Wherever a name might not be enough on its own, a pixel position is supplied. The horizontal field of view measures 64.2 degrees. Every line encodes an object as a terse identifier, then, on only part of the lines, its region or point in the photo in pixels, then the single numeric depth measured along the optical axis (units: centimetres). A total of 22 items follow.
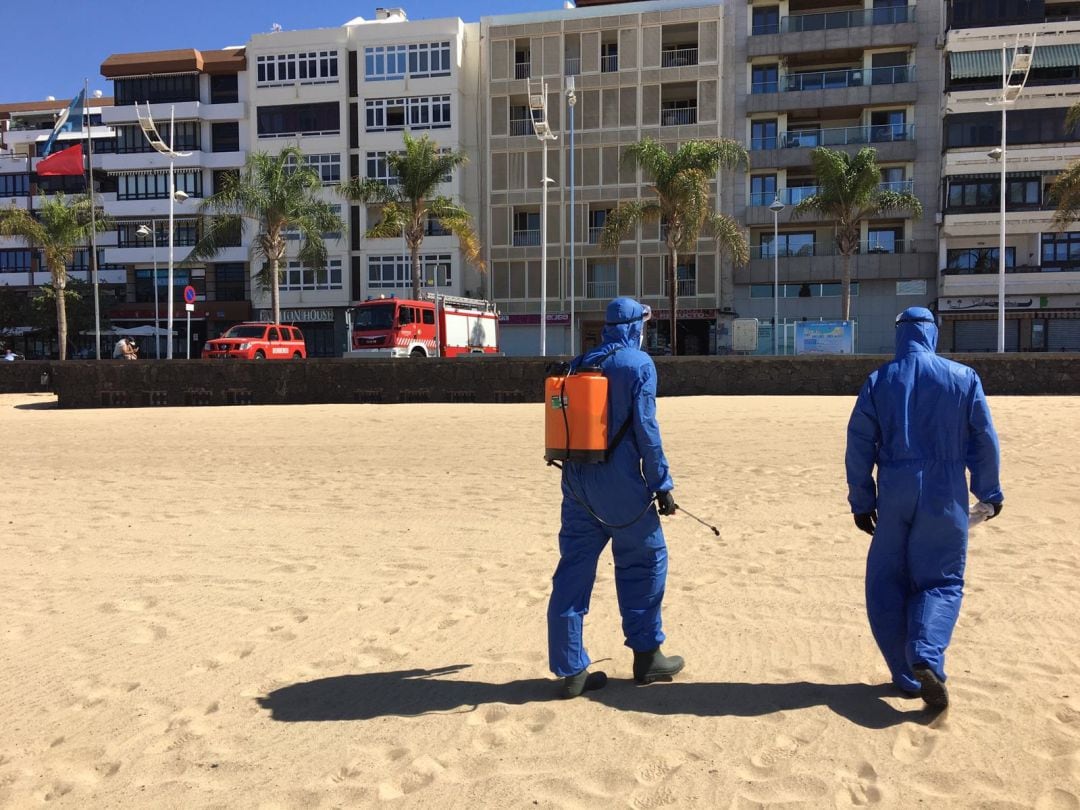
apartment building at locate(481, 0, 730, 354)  4372
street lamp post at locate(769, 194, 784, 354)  3888
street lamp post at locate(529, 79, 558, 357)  2867
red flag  4516
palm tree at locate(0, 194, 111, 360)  3978
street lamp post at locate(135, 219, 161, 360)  4336
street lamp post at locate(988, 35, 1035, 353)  2978
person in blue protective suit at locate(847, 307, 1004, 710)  357
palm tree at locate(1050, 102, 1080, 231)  2886
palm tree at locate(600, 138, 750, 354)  3319
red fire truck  2783
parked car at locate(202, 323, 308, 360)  2734
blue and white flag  4169
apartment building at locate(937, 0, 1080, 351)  3962
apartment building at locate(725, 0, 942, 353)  4153
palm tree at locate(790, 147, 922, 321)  3641
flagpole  4075
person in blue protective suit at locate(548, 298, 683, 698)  380
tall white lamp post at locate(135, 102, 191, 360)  3544
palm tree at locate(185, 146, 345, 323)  3506
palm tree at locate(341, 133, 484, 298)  3516
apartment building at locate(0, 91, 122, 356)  5134
